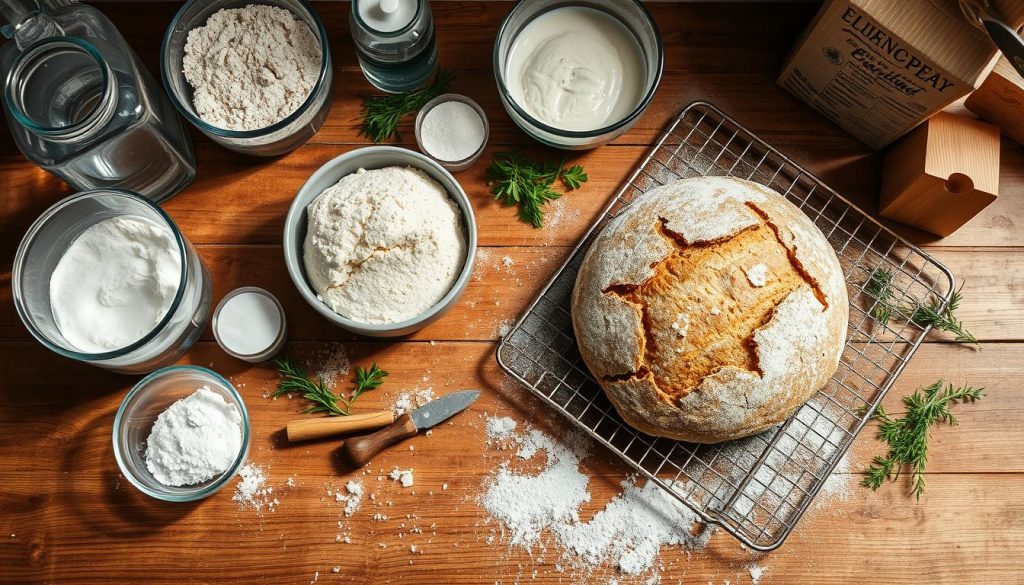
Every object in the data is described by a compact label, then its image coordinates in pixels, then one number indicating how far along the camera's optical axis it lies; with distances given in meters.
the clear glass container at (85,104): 1.40
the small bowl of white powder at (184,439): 1.47
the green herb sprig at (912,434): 1.55
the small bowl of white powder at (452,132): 1.62
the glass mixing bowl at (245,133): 1.51
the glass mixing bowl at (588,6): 1.52
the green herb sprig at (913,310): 1.58
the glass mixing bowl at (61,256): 1.42
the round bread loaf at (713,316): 1.34
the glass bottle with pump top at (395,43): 1.47
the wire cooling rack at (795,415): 1.53
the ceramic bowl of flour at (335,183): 1.45
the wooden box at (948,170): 1.47
